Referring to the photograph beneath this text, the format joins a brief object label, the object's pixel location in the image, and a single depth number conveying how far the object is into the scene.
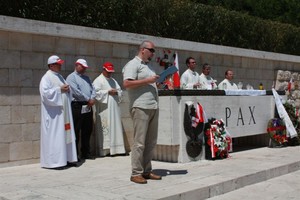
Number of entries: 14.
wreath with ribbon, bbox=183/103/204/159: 8.43
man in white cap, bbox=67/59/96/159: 8.42
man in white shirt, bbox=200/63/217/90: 10.84
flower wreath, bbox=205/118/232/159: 8.73
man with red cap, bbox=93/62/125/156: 9.05
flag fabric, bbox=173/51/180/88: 9.86
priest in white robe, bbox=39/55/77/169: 7.58
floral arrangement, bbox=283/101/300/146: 11.33
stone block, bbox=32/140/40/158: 8.12
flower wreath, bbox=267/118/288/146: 10.84
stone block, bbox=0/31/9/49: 7.66
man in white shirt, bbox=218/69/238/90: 11.59
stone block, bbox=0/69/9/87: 7.66
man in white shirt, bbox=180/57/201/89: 10.59
